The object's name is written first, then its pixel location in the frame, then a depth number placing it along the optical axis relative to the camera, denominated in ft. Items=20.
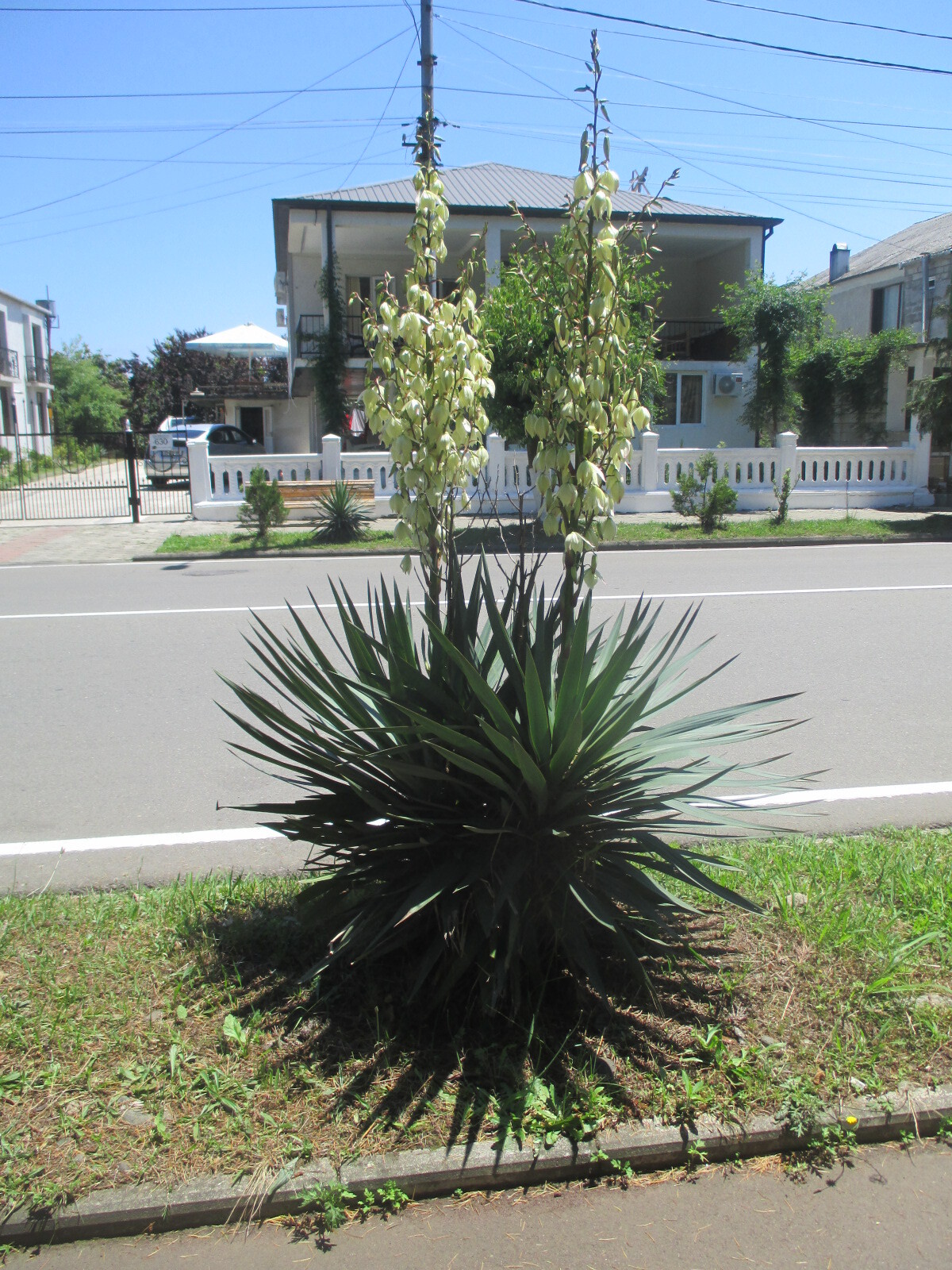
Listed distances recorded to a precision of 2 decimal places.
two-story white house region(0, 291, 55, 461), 151.12
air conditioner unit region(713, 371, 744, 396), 91.30
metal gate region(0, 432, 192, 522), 70.51
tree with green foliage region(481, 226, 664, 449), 46.62
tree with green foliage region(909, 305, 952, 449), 61.46
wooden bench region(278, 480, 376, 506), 61.05
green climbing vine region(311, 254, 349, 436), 85.66
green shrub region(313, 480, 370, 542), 52.65
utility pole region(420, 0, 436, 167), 48.85
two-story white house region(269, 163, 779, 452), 81.10
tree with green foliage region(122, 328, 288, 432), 186.29
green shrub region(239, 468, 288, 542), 52.19
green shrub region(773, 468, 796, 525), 56.18
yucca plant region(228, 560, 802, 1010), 9.18
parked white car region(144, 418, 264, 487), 99.86
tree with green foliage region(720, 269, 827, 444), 79.36
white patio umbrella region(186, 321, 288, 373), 118.93
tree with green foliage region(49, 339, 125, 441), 180.34
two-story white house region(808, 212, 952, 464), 87.71
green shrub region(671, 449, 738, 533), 54.54
